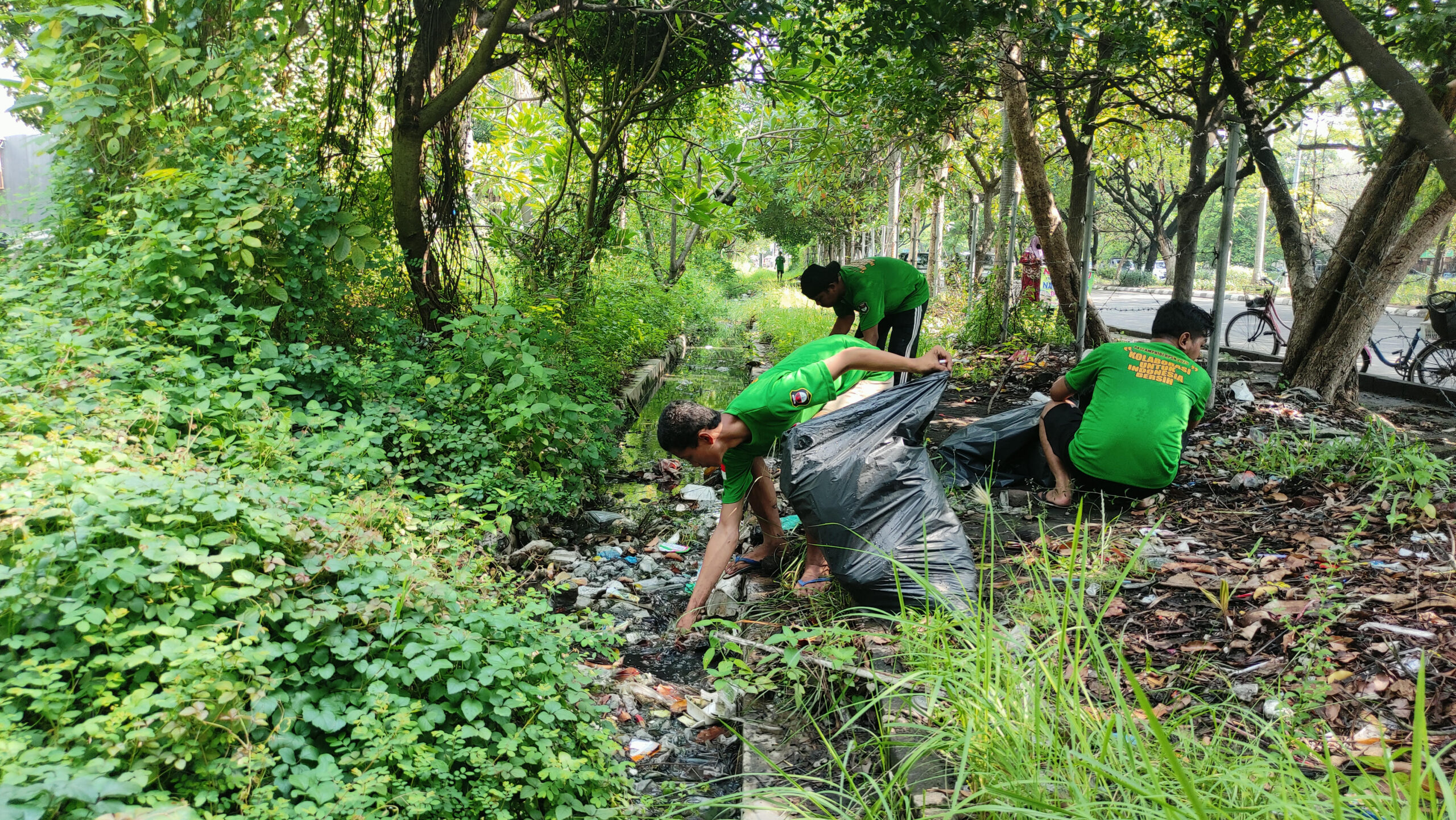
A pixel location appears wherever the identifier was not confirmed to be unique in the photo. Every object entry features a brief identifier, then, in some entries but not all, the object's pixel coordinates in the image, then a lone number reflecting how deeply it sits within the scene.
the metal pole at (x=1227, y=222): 5.23
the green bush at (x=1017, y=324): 9.70
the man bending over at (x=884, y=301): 5.49
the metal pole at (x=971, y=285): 11.97
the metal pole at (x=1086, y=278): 6.78
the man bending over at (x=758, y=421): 3.18
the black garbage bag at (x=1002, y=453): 4.57
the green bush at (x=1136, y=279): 38.03
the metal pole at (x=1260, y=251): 19.66
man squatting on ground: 3.90
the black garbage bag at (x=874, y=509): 2.92
